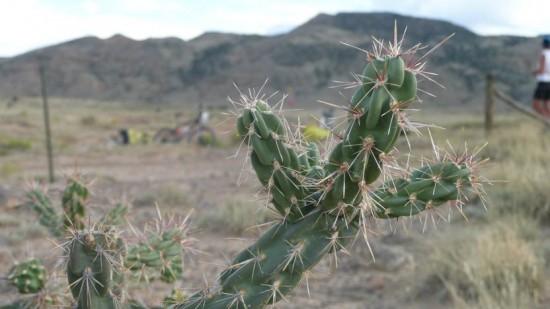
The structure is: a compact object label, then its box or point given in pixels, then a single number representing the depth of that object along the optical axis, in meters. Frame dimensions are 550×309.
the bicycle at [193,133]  22.78
